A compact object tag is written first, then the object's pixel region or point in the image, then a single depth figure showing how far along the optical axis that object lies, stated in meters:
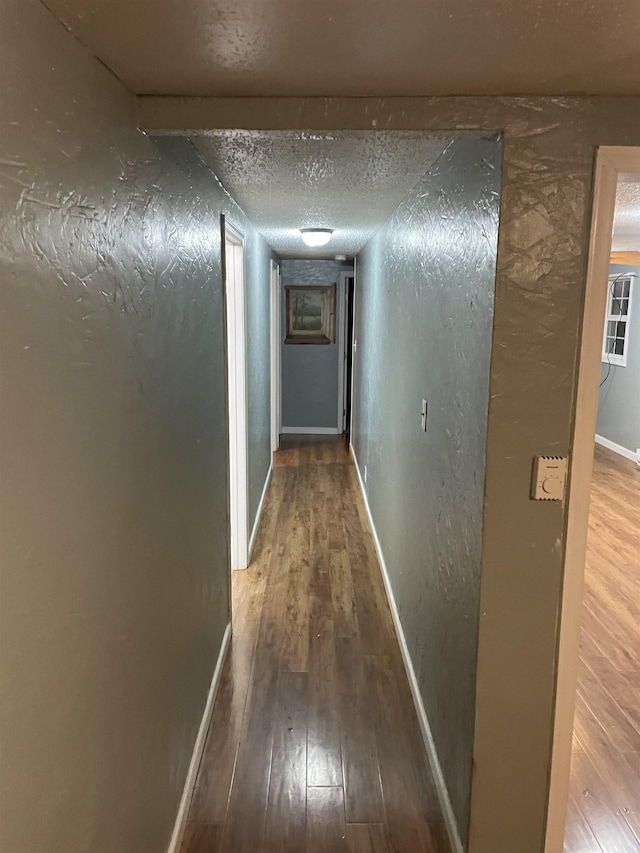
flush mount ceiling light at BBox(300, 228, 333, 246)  3.91
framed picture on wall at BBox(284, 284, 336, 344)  7.20
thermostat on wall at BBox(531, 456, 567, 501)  1.50
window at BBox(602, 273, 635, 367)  6.59
